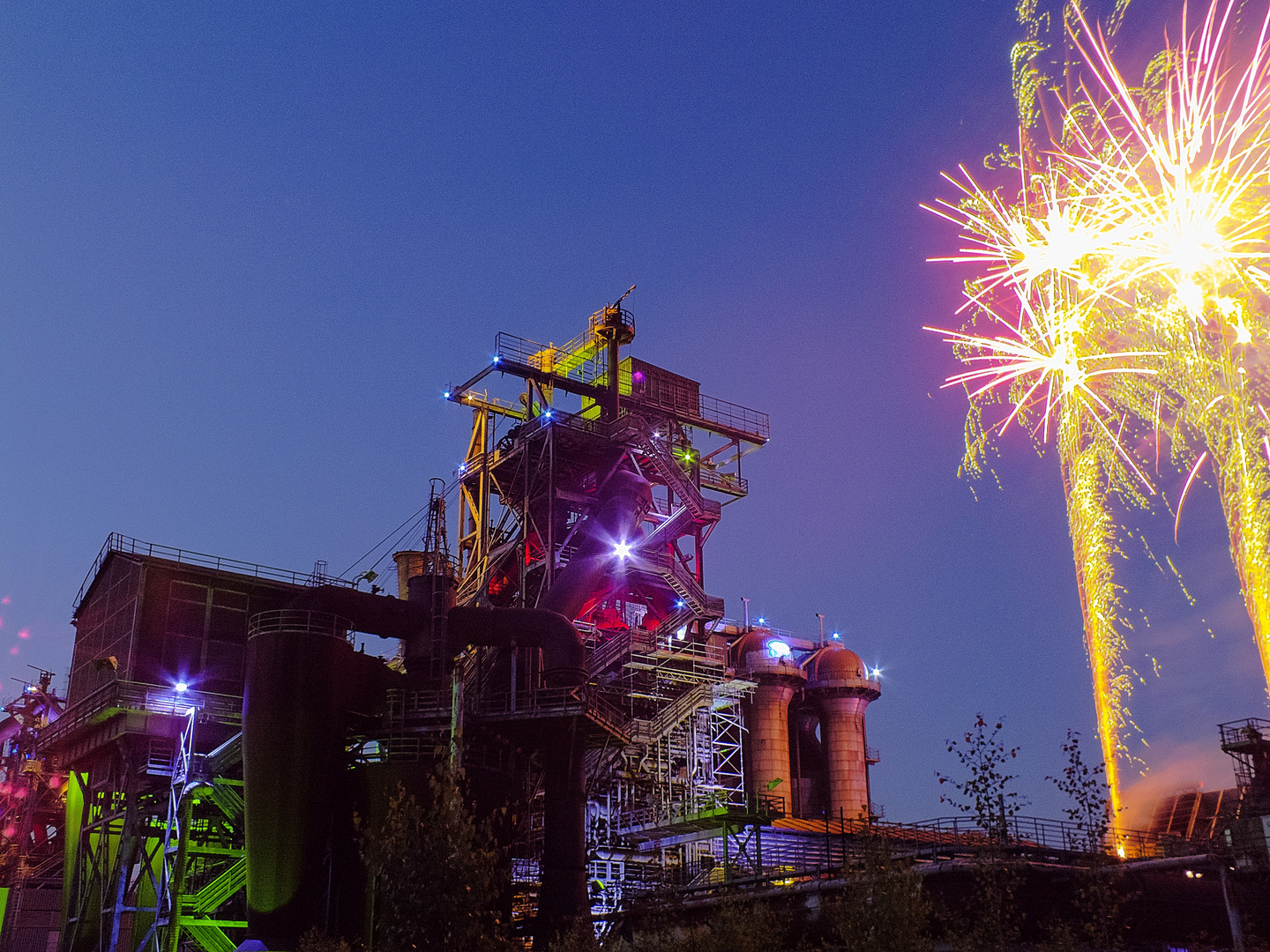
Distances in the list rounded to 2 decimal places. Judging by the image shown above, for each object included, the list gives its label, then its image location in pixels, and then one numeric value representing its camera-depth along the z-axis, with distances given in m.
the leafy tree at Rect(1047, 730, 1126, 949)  31.80
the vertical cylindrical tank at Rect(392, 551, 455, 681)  46.59
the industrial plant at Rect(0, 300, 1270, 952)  42.84
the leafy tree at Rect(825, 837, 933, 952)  27.17
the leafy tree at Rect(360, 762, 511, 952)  27.58
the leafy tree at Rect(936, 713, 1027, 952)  30.11
